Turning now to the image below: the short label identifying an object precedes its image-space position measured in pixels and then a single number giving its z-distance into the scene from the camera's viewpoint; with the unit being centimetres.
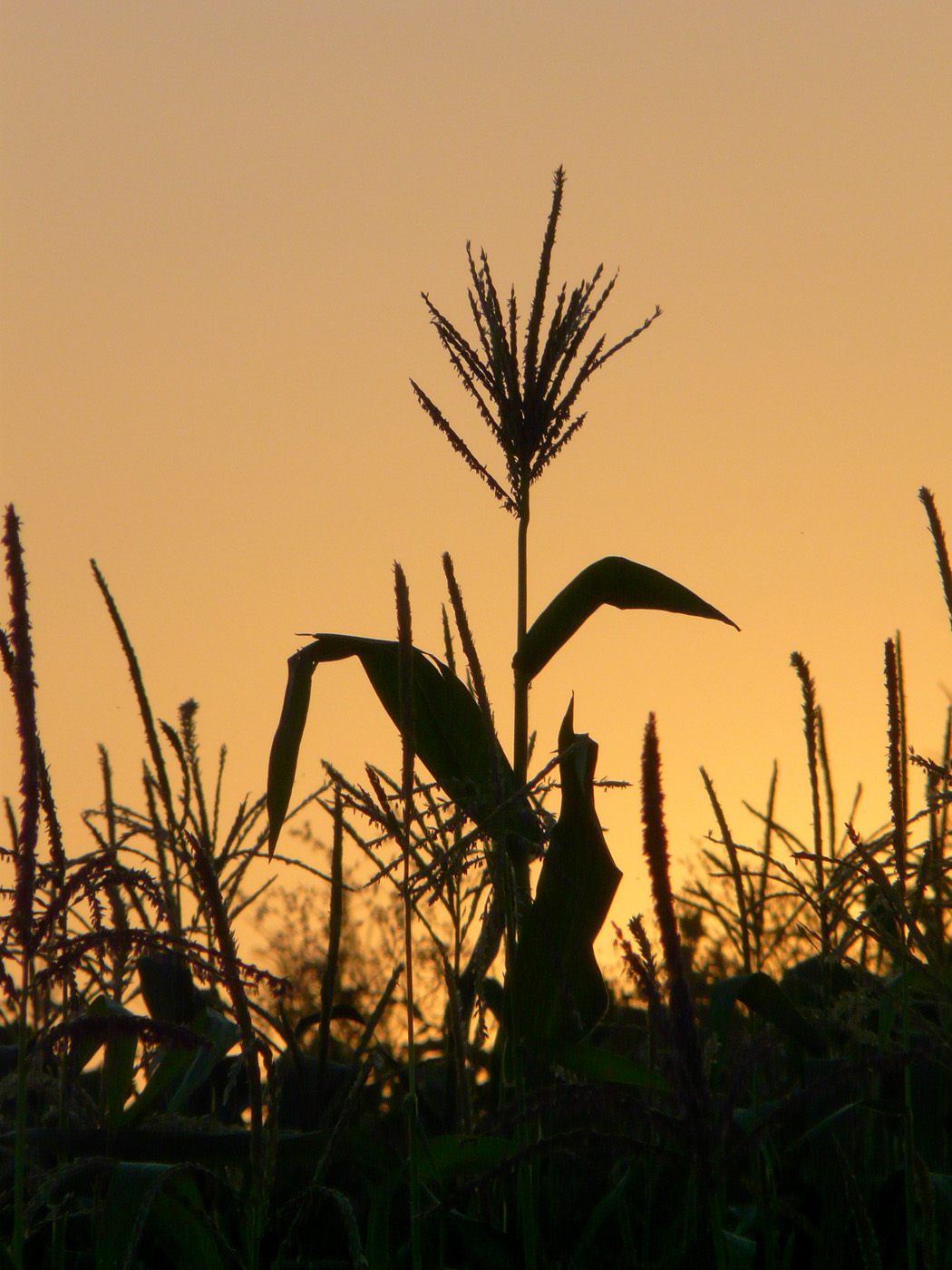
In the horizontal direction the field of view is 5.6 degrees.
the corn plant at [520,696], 984
